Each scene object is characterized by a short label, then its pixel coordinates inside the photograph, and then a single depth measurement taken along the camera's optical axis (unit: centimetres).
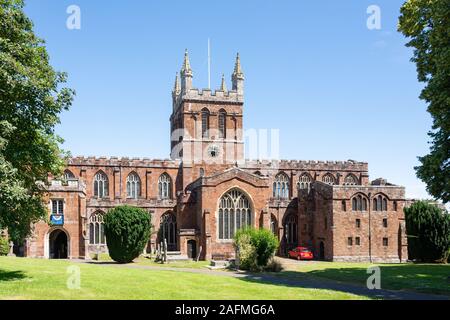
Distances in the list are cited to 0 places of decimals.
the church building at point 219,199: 4906
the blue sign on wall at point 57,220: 4596
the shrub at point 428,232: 4966
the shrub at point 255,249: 3903
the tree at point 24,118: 2086
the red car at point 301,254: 5053
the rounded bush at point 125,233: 4156
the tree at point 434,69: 2641
